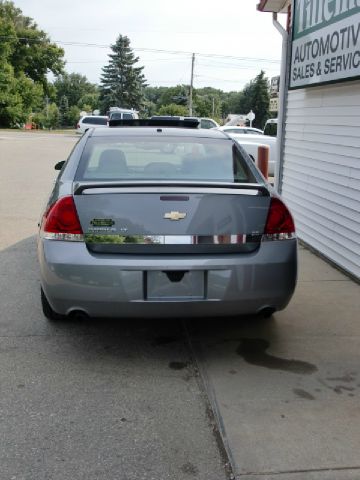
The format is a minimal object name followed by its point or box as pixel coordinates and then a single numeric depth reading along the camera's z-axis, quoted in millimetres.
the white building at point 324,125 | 5863
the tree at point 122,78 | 83312
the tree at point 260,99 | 85562
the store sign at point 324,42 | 5703
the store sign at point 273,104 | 10453
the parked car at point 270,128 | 20359
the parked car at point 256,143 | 14023
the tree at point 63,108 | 91388
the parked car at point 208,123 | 25758
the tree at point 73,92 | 121550
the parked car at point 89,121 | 36500
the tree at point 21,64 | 52609
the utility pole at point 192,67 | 68375
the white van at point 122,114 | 35478
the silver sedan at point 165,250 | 3453
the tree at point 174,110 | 60822
